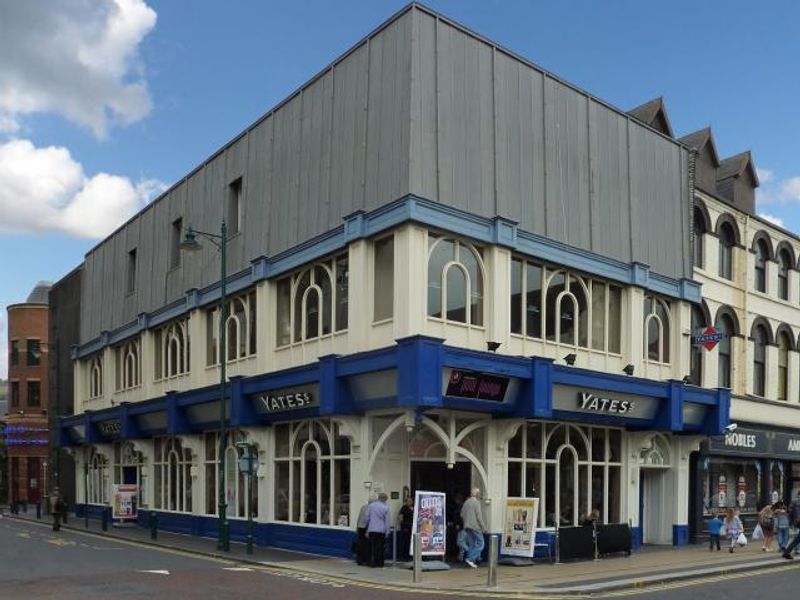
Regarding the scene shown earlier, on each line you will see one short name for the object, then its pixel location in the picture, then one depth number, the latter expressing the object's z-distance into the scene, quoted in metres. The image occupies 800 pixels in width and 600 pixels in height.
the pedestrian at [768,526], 24.34
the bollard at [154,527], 26.98
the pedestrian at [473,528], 19.41
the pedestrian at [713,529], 24.34
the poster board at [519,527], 19.70
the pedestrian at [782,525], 23.41
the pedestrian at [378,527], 18.69
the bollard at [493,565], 16.14
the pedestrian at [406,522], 19.50
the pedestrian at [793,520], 21.91
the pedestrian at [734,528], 24.10
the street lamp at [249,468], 21.62
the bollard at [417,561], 16.67
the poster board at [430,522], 18.19
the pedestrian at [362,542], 19.09
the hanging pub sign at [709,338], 26.06
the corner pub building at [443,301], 19.81
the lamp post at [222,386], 22.47
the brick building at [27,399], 63.50
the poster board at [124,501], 32.81
